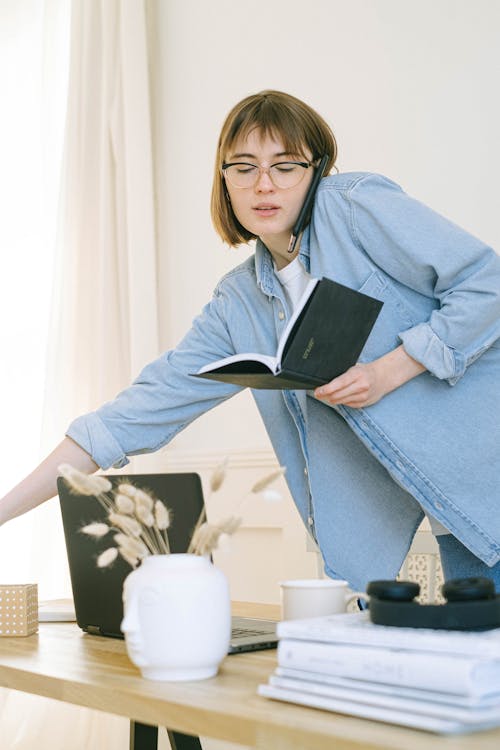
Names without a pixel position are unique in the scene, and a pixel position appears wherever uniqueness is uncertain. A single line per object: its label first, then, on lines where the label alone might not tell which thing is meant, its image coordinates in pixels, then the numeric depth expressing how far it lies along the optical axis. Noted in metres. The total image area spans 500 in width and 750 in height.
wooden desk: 1.50
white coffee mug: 1.86
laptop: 1.93
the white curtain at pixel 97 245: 3.50
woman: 2.11
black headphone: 1.59
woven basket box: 2.06
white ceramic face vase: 1.69
